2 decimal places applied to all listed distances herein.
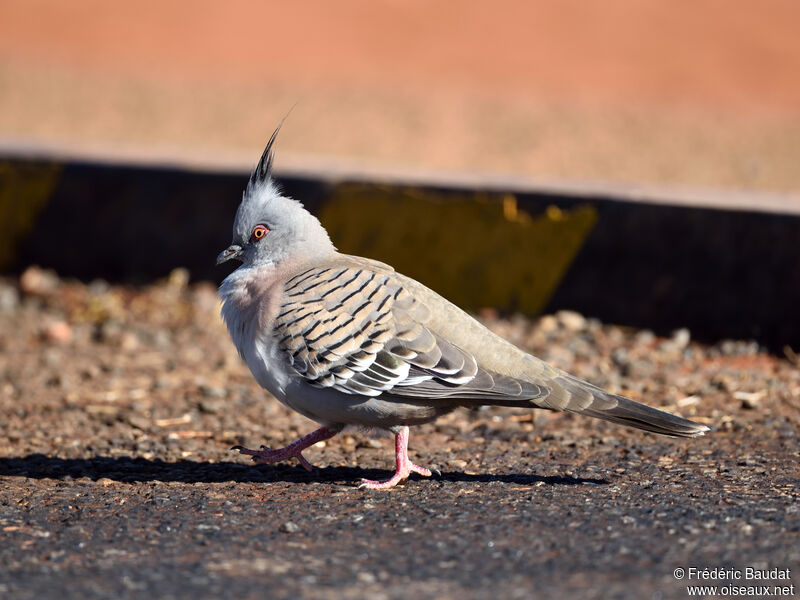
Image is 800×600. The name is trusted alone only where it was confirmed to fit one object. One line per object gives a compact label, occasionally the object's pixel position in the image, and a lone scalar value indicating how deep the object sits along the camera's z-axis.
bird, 8.13
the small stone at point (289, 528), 7.09
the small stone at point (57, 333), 13.63
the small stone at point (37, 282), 15.29
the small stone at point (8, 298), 14.80
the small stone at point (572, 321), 13.05
